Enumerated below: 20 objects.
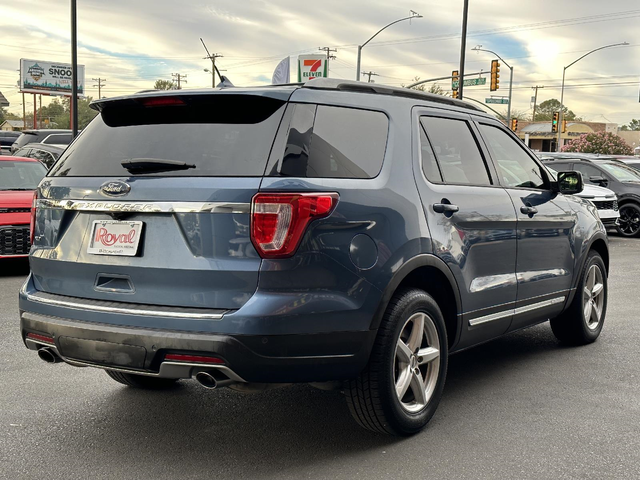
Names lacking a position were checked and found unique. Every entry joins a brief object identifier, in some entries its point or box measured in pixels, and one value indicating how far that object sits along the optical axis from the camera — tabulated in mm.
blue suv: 3523
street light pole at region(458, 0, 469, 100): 27953
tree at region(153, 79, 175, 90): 116744
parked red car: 9875
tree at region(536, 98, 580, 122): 138650
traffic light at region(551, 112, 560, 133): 53466
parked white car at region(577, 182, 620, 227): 15602
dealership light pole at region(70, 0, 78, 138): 22672
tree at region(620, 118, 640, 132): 185125
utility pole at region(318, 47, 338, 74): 70875
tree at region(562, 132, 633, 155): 62750
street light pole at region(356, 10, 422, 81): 40794
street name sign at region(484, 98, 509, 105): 51156
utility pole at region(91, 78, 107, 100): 139525
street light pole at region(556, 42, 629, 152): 49244
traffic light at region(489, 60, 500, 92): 36344
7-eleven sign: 33438
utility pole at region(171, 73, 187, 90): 105812
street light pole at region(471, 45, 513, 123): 53781
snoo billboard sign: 90250
